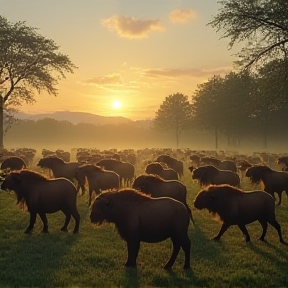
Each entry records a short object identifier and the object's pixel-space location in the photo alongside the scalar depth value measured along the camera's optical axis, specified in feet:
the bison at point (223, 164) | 85.20
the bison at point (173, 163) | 88.50
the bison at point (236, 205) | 38.88
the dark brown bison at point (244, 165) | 77.20
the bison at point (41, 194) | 41.27
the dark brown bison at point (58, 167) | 67.82
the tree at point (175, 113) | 300.81
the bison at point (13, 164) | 77.44
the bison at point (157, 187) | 44.68
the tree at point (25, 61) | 126.00
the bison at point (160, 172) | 63.59
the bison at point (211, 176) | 60.80
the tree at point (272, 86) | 78.74
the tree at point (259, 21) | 71.39
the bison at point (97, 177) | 56.44
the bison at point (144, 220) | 30.55
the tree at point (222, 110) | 241.76
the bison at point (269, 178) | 57.67
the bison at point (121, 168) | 73.41
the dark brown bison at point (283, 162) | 91.14
